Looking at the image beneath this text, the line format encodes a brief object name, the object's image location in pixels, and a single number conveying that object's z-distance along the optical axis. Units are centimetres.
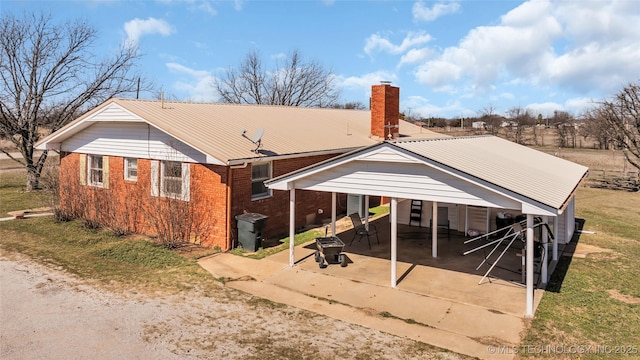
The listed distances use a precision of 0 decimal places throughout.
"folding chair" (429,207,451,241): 1485
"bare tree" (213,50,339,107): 4644
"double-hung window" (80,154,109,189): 1567
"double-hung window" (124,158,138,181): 1439
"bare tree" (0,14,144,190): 2341
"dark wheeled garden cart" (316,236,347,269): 1079
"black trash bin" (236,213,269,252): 1192
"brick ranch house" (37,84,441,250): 1233
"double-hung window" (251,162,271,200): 1330
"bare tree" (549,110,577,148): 4928
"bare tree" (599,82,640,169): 2681
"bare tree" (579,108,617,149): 4018
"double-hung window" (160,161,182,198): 1312
